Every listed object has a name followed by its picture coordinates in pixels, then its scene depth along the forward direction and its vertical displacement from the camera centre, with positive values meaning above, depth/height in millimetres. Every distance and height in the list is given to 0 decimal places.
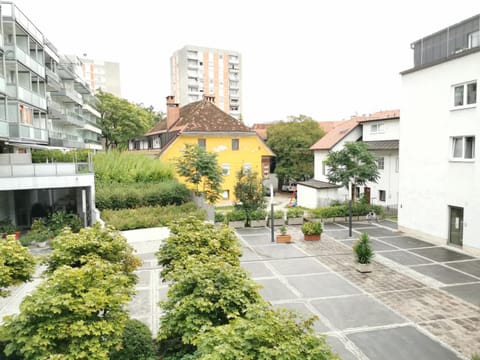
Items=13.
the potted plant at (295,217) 25266 -4172
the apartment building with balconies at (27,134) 18641 +1895
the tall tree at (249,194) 24141 -2395
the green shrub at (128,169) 25938 -632
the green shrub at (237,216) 24078 -3852
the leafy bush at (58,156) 21188 +331
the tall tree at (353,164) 27016 -614
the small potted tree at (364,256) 14984 -4184
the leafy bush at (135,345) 7078 -3797
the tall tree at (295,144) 44938 +1614
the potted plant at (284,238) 20203 -4497
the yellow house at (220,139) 35844 +2066
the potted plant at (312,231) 20297 -4145
